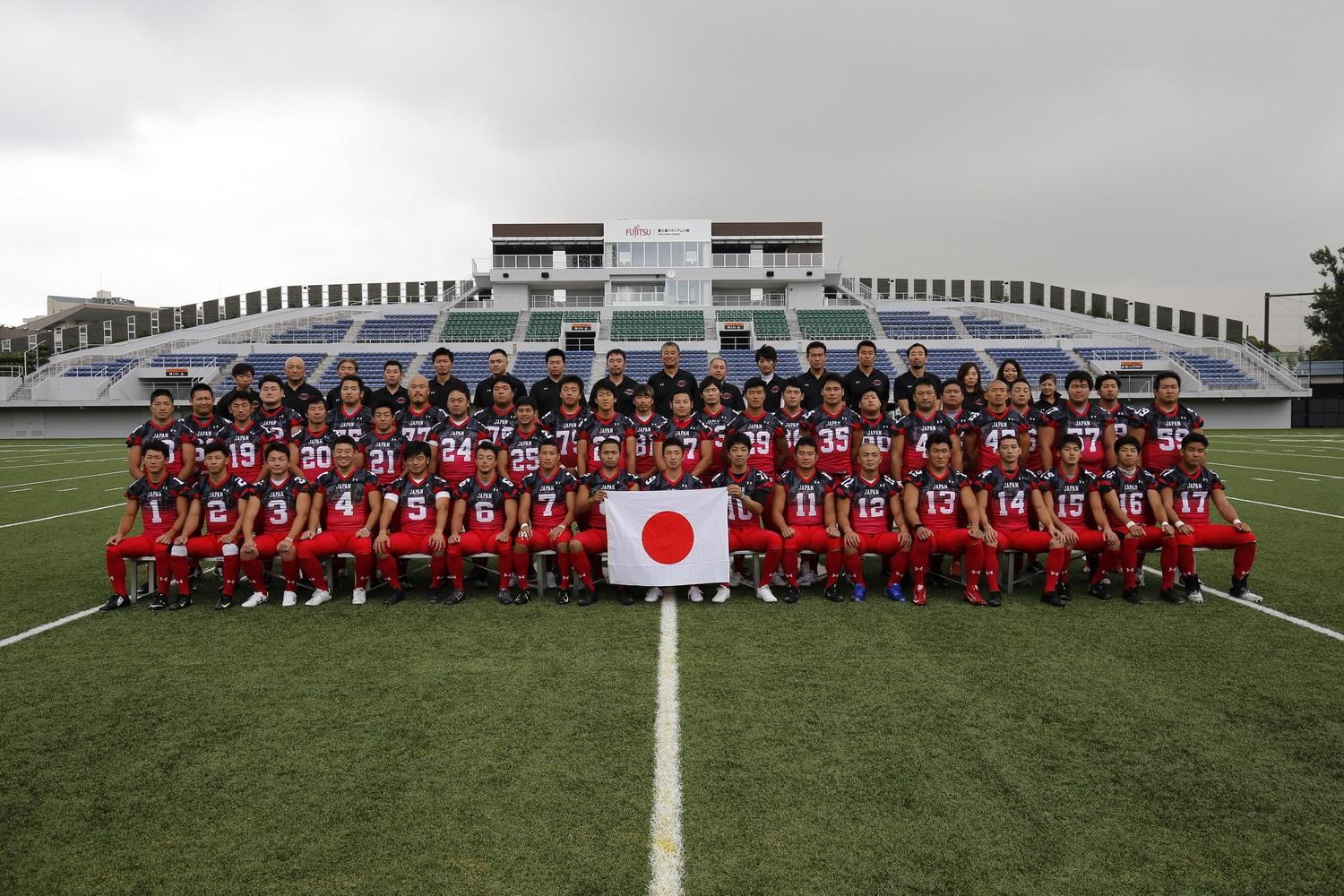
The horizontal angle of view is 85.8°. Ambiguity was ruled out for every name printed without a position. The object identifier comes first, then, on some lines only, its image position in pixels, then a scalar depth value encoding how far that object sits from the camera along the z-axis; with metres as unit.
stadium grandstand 33.91
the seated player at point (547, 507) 6.13
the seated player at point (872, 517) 6.12
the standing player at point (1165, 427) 6.34
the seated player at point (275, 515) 6.10
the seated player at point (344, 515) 6.12
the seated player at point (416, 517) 6.13
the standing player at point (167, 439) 6.39
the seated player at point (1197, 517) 5.95
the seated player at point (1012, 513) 5.93
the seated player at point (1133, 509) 5.98
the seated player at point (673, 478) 6.16
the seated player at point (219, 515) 6.05
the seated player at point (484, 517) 6.10
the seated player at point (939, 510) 5.98
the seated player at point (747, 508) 6.12
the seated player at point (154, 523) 6.00
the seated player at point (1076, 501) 6.10
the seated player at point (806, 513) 6.10
